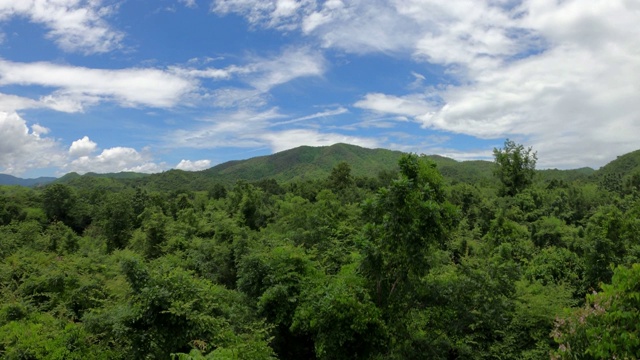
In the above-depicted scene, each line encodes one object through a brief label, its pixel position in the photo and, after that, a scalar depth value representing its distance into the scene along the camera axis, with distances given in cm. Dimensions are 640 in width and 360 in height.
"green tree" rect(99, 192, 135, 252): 4341
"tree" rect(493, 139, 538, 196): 3653
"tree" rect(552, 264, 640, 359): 491
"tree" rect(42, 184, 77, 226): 6078
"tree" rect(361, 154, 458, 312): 1092
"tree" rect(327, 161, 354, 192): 6036
